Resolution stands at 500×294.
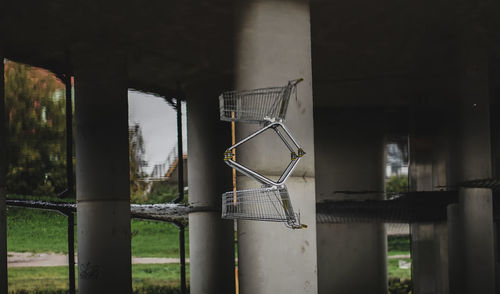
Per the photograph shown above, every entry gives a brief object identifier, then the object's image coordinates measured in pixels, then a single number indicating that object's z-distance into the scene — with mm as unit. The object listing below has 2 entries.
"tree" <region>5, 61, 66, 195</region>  27781
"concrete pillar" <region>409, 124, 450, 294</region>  19781
